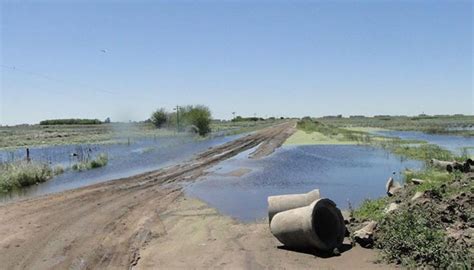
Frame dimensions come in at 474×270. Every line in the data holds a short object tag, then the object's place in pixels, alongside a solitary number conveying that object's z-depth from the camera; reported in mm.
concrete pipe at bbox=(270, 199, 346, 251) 10484
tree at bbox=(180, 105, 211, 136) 81438
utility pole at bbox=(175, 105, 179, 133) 90475
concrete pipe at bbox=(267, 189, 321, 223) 12406
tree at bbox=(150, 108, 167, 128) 106938
